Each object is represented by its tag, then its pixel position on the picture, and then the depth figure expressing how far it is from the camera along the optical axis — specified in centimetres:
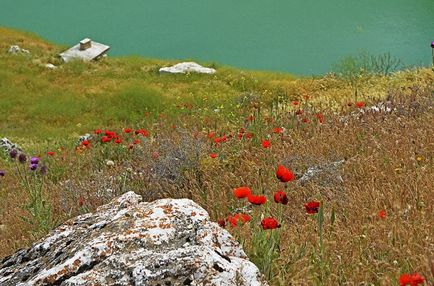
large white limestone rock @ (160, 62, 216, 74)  2222
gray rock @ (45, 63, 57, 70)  2238
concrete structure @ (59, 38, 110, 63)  2441
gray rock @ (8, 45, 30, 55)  2469
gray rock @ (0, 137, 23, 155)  1198
